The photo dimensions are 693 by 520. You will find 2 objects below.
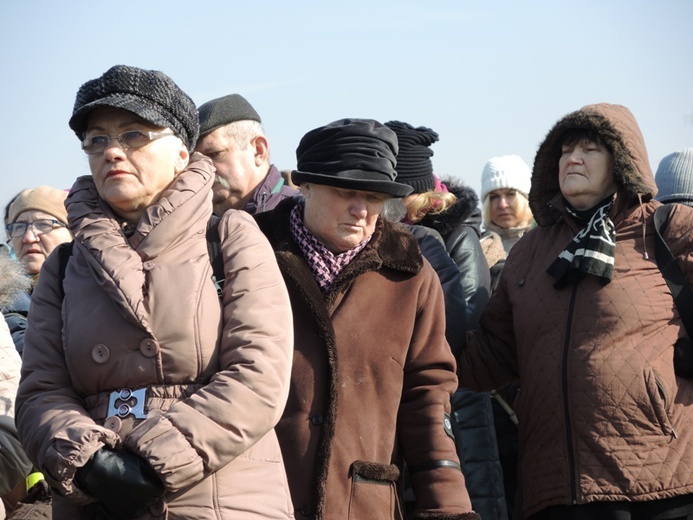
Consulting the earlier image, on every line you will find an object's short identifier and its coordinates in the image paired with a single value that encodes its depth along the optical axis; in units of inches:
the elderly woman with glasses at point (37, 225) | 481.4
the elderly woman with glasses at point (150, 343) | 234.2
